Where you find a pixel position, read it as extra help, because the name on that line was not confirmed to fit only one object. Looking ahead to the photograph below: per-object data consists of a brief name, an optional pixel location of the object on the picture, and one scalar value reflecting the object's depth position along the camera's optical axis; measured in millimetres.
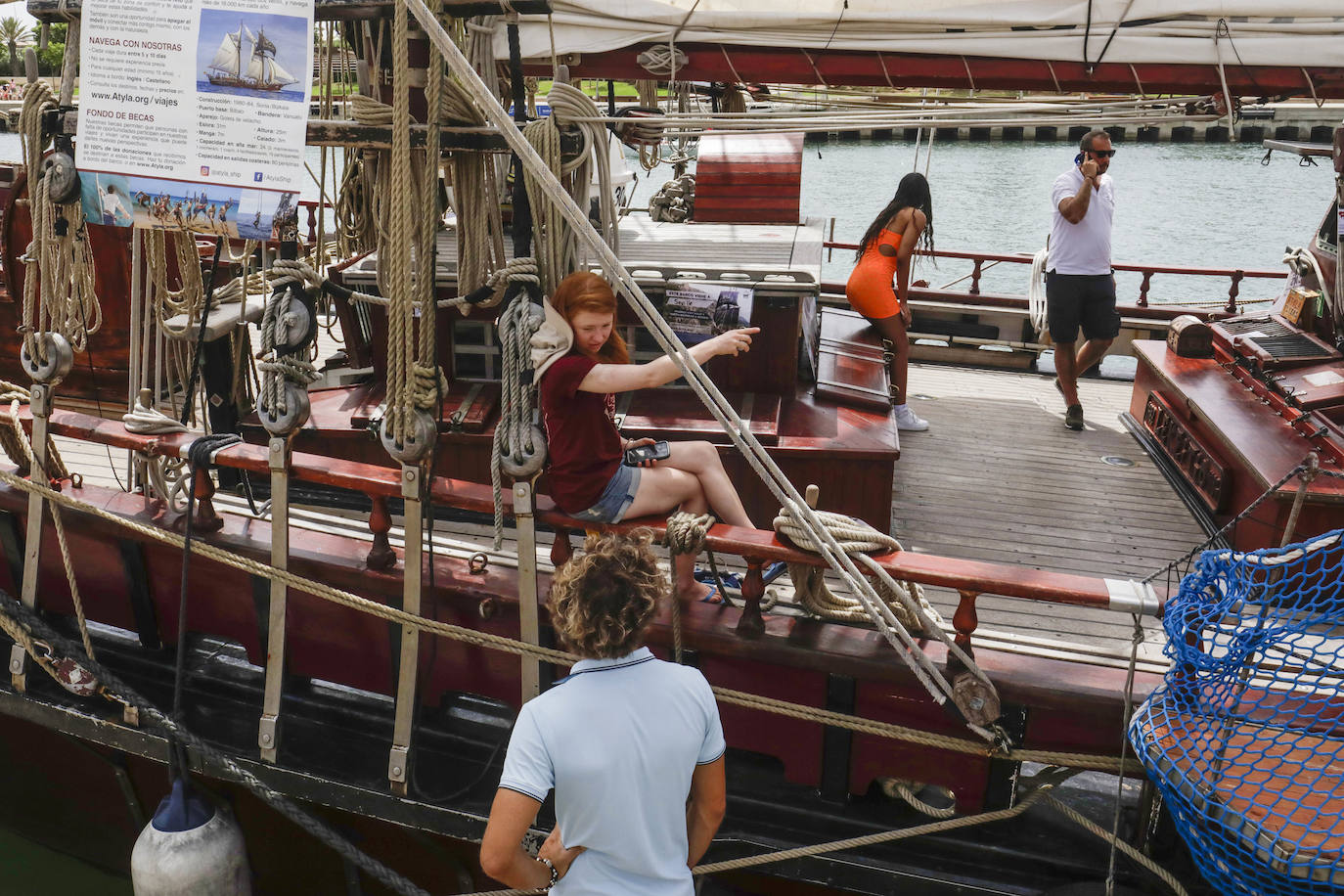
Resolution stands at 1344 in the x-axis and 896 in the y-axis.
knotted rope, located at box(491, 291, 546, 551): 2814
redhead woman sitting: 2701
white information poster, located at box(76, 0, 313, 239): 2688
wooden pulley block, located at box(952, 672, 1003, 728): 2617
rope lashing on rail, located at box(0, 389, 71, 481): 3422
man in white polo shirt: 5527
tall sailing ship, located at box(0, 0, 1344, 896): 2705
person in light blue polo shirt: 1880
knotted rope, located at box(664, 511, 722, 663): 2785
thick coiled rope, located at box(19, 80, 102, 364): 3188
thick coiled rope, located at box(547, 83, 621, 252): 2826
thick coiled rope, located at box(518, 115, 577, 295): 2770
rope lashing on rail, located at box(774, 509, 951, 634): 2646
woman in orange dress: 5266
